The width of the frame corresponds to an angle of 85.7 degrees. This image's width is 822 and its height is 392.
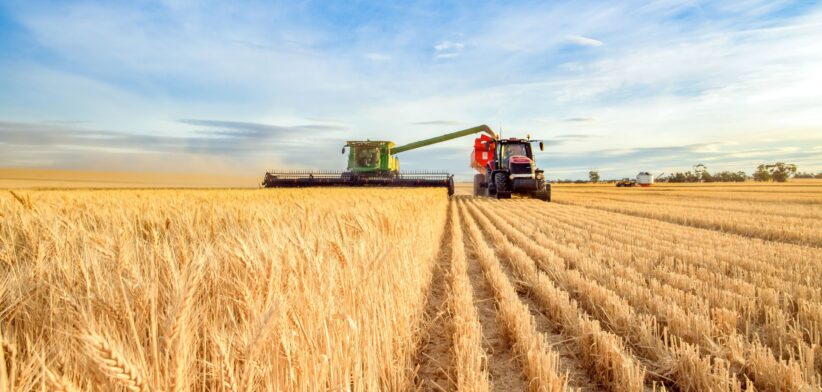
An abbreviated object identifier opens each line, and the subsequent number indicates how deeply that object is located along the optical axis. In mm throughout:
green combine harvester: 24094
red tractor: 20891
